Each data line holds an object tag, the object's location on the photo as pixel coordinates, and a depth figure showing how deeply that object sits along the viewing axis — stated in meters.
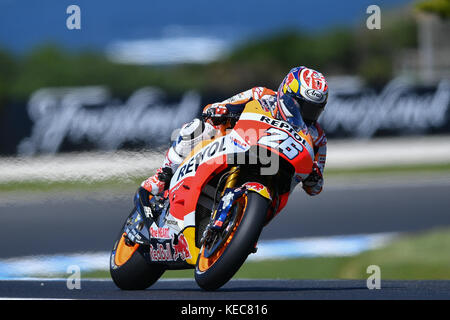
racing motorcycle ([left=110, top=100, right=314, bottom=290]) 10.80
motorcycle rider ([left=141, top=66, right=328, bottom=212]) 11.55
